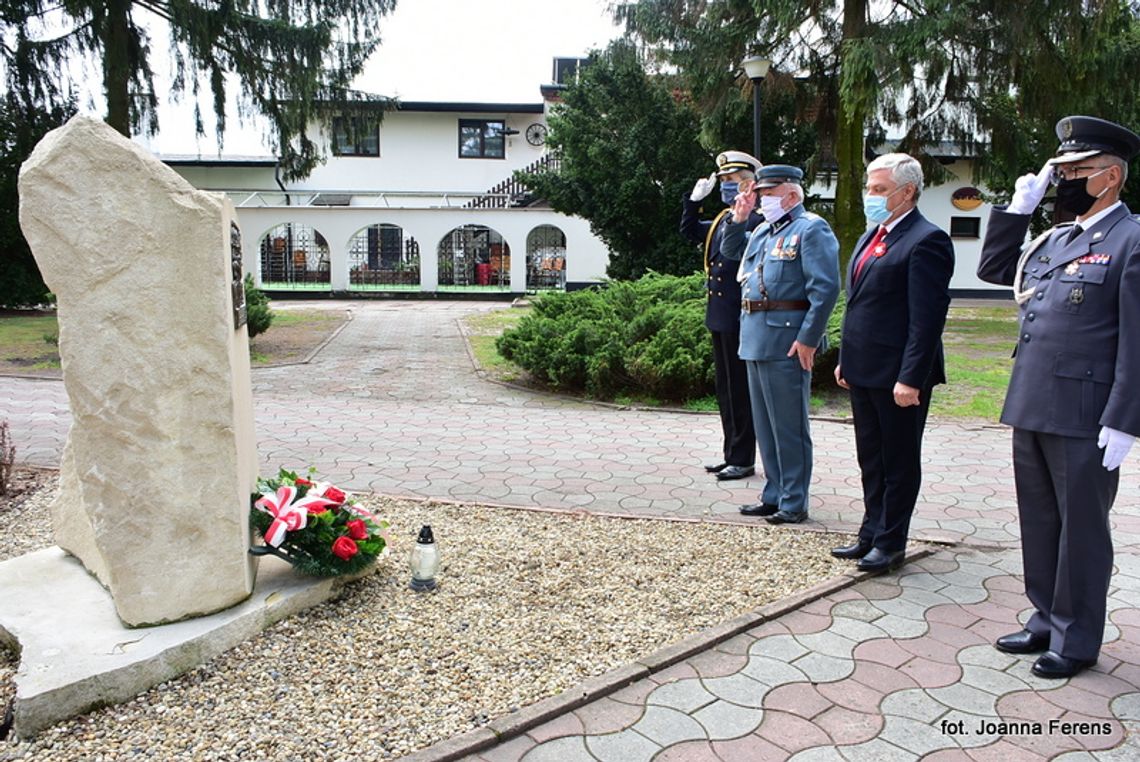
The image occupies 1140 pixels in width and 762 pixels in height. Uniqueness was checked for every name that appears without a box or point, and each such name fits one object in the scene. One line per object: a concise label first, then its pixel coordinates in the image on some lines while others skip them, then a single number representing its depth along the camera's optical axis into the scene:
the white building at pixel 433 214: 27.56
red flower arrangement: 3.46
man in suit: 3.81
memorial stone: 2.92
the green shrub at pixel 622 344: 8.77
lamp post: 13.95
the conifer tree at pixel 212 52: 13.48
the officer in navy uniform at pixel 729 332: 5.57
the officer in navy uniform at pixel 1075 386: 2.96
